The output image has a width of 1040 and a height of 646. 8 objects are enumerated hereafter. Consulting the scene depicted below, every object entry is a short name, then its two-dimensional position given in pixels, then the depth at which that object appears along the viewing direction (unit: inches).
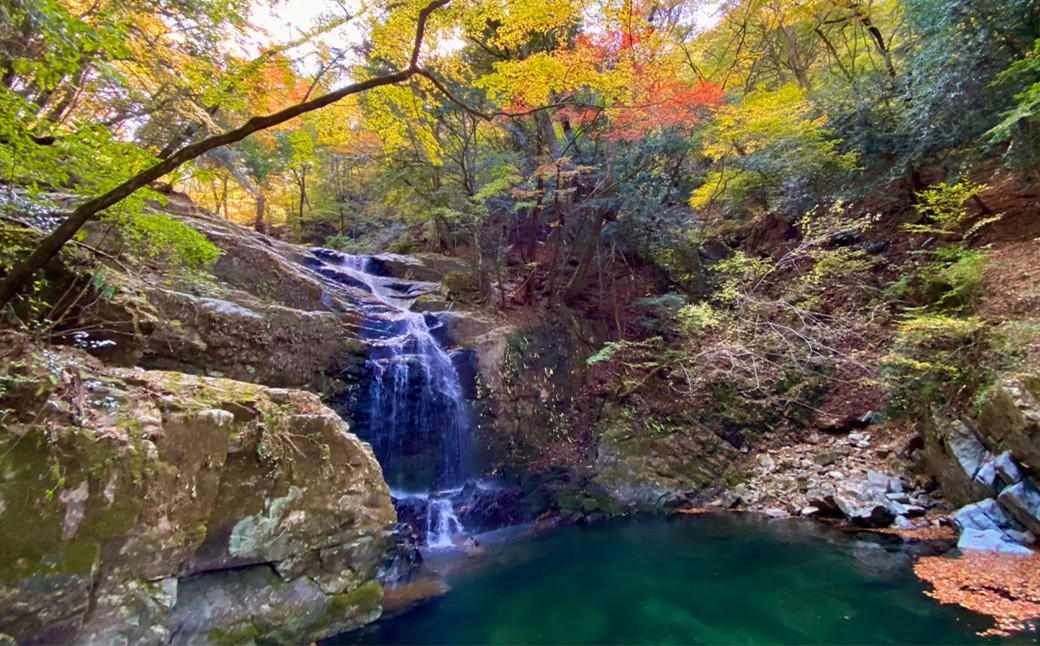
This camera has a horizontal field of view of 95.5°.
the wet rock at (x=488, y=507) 306.0
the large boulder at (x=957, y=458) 231.5
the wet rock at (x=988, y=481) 222.8
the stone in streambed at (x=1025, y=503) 201.0
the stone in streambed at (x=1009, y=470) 209.3
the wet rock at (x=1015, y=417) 201.8
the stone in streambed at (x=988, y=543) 200.2
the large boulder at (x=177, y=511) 117.2
